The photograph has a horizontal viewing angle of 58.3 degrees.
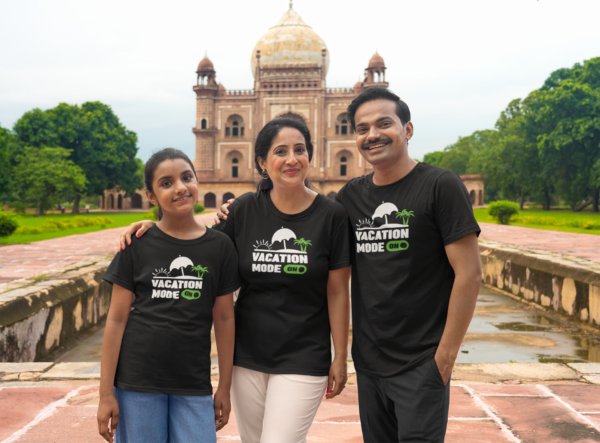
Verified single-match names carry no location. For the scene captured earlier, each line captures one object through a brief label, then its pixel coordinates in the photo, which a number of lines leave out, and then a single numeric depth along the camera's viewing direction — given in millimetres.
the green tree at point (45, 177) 25281
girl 1749
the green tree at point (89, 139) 31312
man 1737
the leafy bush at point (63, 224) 13797
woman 1852
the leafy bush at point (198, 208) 27703
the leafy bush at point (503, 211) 18094
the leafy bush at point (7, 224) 11539
